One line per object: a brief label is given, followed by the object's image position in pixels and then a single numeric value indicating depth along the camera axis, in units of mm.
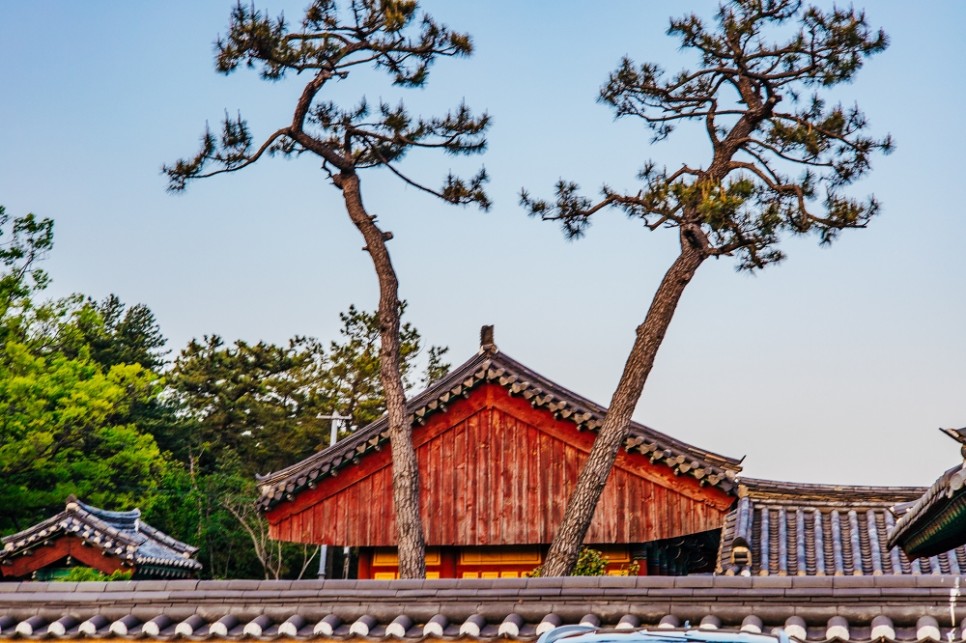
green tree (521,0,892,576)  16328
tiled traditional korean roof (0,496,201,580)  26172
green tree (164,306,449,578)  45750
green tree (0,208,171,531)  31719
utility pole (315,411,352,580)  35362
